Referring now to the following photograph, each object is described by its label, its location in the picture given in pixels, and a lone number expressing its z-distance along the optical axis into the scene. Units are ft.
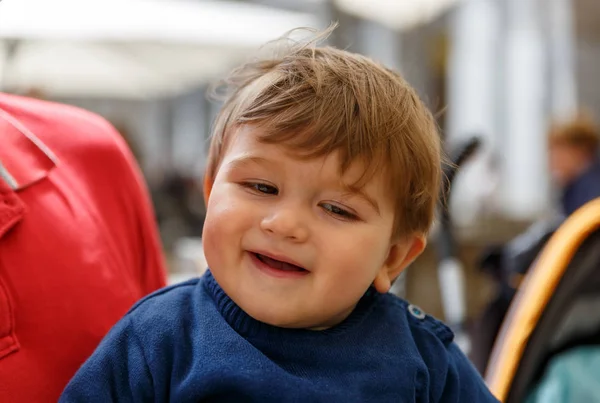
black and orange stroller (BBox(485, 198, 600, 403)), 3.80
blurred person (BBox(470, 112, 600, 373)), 12.23
